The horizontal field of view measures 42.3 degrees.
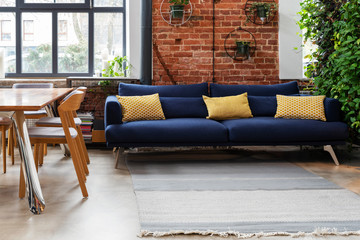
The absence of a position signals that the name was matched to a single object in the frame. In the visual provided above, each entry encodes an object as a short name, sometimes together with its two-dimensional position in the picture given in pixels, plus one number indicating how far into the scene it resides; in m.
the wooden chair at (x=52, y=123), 4.63
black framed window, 6.65
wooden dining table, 3.23
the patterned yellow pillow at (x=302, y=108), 5.27
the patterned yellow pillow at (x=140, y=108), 5.25
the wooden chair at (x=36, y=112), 5.39
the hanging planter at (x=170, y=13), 6.25
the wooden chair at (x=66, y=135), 3.65
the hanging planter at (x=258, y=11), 6.23
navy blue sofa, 4.90
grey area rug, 2.96
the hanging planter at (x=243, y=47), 6.18
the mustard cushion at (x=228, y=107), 5.47
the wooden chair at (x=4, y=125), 4.49
